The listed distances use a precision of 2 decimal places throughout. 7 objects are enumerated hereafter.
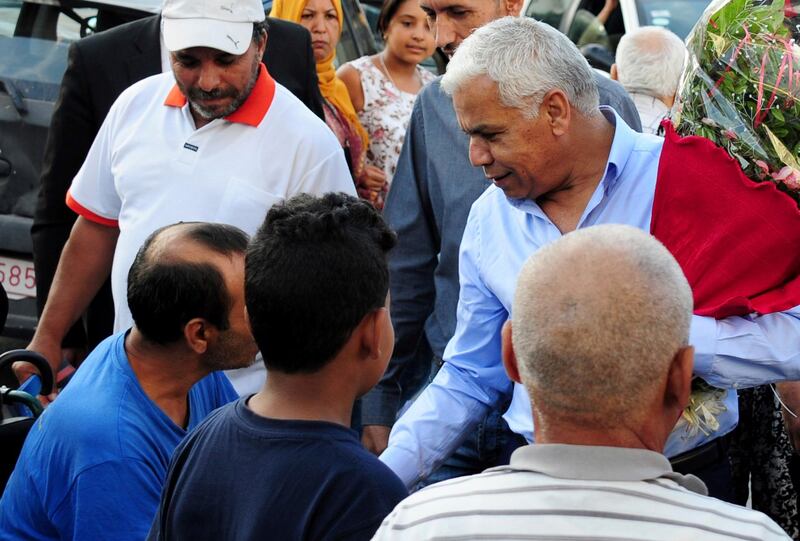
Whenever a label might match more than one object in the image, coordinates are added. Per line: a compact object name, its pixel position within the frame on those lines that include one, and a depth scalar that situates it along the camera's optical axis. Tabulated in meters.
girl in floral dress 6.19
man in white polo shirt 4.00
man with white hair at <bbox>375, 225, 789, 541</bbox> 1.78
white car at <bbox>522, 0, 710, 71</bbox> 8.59
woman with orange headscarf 5.85
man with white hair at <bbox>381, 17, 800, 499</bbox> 3.04
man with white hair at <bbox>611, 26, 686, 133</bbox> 5.36
